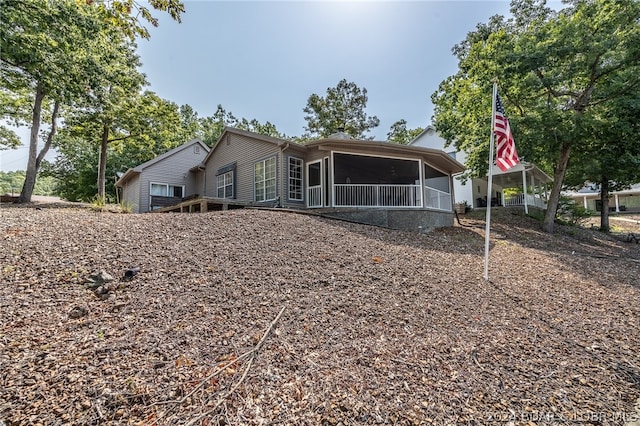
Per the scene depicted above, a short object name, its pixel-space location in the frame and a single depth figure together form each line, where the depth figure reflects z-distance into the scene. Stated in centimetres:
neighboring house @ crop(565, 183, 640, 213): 3170
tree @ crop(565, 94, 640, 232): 1065
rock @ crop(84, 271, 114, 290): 348
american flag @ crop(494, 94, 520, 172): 526
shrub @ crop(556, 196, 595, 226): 1936
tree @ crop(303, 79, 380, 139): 2841
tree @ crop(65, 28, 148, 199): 1154
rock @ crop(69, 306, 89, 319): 293
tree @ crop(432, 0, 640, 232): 1039
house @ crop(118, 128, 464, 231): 1003
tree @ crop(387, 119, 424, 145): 2922
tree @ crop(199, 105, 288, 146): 3112
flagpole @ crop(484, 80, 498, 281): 505
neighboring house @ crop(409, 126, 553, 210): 1827
